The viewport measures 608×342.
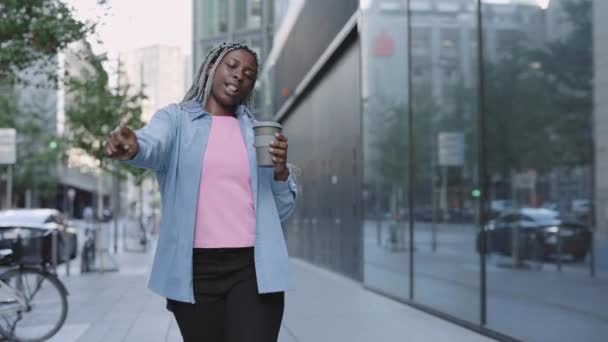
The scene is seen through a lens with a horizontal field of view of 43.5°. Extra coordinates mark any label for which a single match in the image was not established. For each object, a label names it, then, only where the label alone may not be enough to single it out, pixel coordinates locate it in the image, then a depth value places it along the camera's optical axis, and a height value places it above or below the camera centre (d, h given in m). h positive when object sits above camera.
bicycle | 6.28 -0.83
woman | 2.54 -0.09
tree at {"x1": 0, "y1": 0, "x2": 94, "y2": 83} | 9.44 +2.16
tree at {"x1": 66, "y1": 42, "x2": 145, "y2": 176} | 16.91 +2.11
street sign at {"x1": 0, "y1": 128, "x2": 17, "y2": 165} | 13.07 +0.98
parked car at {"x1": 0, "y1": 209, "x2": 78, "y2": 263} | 6.66 -0.33
